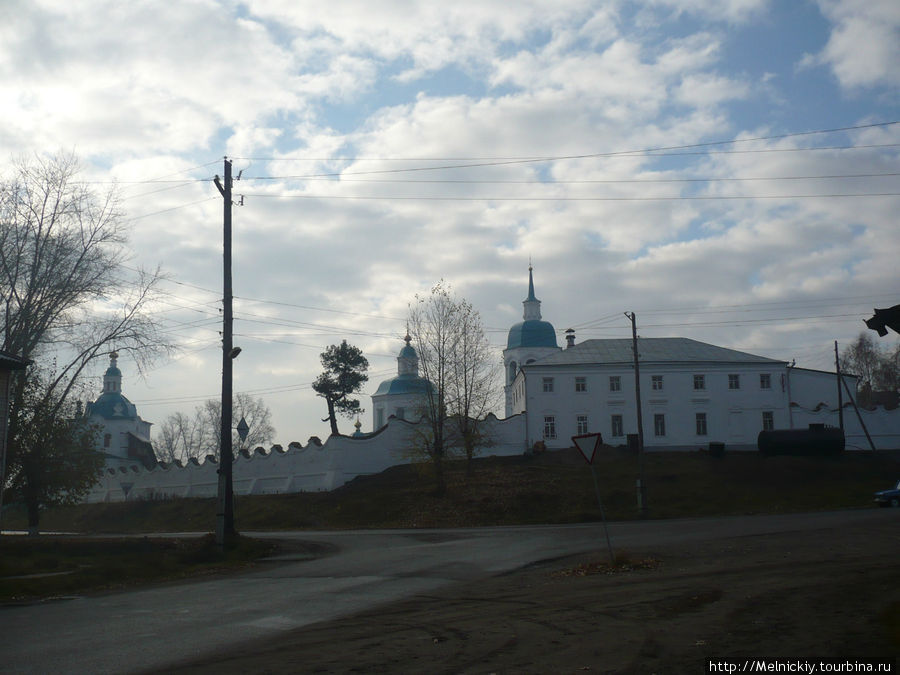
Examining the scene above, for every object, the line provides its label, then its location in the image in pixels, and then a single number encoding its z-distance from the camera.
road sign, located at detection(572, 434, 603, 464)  16.44
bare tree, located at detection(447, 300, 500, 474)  47.66
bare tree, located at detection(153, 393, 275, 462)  102.88
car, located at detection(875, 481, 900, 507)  34.12
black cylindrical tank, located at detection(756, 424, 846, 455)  52.78
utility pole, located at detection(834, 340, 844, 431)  55.93
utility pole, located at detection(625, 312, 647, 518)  37.09
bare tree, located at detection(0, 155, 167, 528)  31.62
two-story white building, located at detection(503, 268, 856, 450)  60.94
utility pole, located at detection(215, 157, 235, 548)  22.61
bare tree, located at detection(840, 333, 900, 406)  82.94
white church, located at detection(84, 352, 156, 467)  96.81
